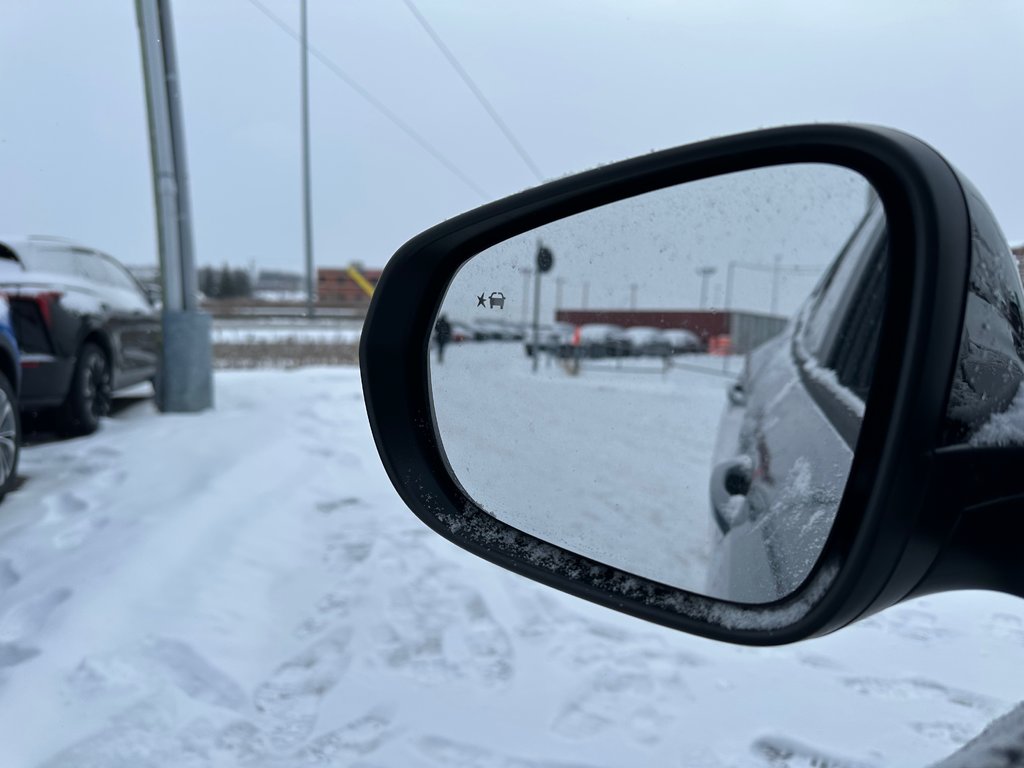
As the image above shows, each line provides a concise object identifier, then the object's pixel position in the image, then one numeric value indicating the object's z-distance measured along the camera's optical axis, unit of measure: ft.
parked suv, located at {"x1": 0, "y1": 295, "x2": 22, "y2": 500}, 14.82
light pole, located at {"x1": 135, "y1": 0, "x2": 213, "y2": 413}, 21.98
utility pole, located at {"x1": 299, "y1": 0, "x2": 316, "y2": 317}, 49.99
